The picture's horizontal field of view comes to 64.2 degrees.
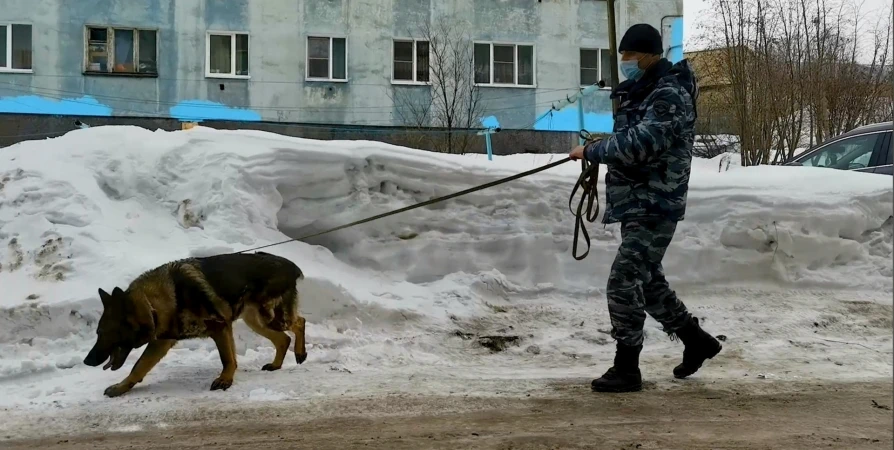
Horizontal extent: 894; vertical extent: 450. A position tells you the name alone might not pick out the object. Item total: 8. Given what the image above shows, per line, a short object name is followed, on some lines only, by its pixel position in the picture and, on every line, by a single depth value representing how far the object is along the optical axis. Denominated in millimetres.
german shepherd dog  3730
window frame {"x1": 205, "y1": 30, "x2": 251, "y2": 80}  18828
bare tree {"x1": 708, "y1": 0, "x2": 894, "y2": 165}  14648
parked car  8531
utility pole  9833
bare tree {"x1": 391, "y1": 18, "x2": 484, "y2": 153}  18859
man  3570
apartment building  18109
